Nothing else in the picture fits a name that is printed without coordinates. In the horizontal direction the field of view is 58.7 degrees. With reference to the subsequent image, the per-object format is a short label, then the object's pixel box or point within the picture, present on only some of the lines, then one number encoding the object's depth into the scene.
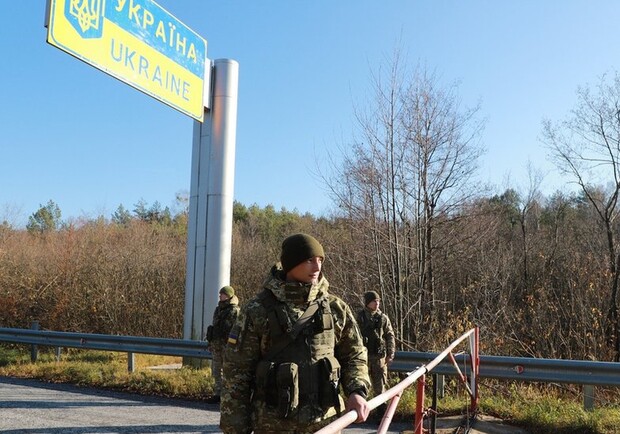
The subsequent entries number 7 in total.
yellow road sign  7.59
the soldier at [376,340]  6.94
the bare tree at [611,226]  16.08
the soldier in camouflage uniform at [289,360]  2.66
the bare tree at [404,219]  11.70
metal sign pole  9.92
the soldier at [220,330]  7.82
